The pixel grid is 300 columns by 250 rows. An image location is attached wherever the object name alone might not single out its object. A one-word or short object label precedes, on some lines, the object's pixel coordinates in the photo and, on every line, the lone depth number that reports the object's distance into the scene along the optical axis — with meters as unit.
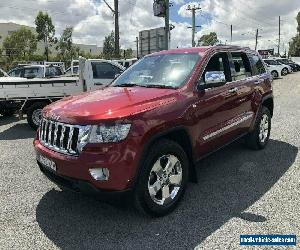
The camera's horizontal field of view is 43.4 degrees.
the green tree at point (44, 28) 49.53
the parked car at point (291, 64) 36.14
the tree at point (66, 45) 53.91
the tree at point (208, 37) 83.81
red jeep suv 3.74
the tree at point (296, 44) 73.69
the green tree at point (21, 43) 49.56
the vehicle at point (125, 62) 17.27
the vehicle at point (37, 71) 15.85
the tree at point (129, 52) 75.59
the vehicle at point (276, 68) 30.76
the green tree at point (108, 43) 73.28
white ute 9.97
